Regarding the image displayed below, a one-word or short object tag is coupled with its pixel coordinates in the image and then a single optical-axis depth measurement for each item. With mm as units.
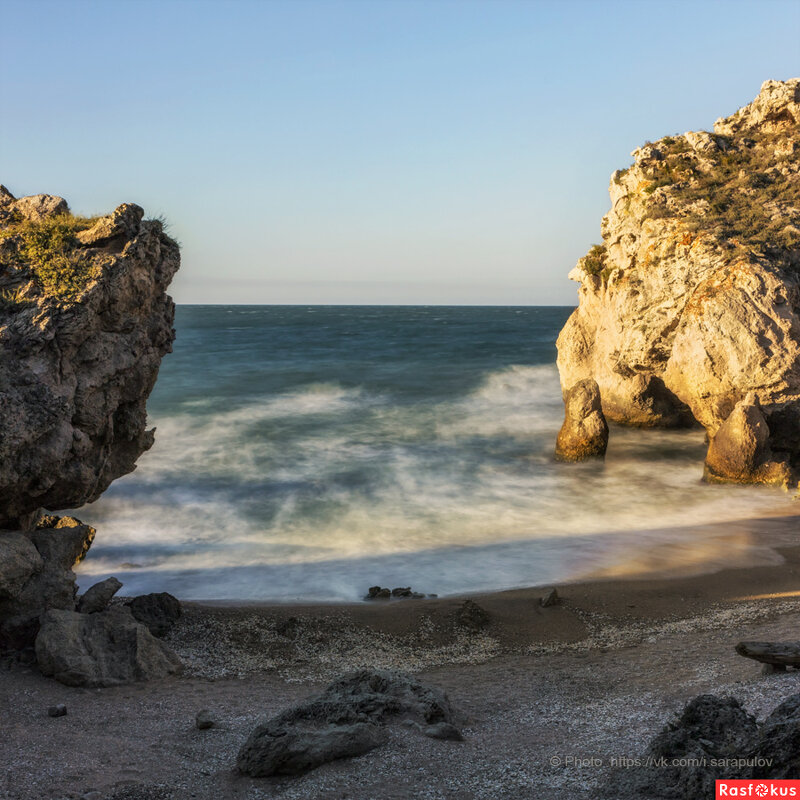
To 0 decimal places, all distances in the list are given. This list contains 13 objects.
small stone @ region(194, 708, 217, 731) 6703
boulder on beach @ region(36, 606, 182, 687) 7863
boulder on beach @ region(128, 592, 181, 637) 9797
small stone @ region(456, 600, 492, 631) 10316
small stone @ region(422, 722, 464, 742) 5945
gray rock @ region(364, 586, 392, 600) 11734
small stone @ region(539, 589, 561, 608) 10909
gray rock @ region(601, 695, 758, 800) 4355
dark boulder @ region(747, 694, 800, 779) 3916
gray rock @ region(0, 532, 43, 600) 8629
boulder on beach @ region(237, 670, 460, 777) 5497
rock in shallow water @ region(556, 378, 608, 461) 21203
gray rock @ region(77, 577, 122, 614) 9688
